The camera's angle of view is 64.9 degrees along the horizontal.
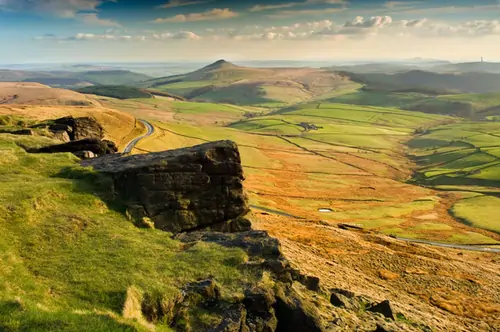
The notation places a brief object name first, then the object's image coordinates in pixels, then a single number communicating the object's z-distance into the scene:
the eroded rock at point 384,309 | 31.94
